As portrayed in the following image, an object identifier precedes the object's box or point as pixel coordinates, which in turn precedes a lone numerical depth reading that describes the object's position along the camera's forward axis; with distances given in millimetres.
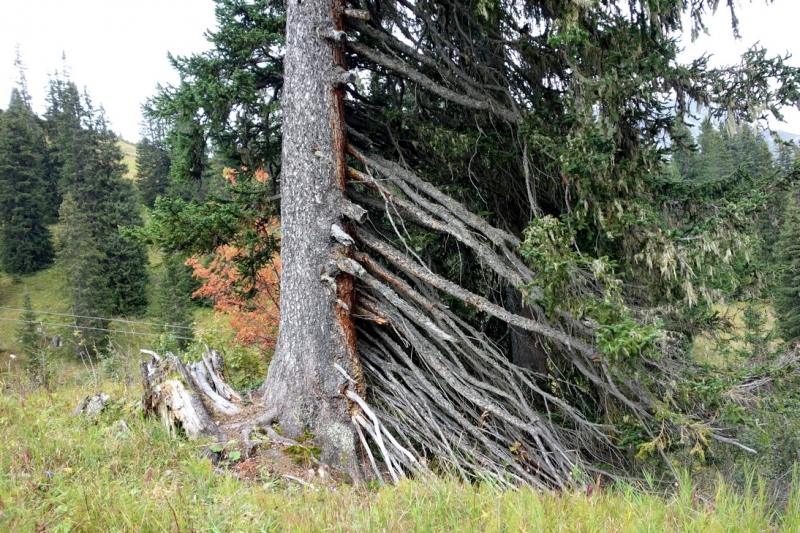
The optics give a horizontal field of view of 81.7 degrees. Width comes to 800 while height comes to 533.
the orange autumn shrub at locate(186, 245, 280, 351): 12014
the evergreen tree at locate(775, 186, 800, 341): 22475
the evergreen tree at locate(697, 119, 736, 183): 37219
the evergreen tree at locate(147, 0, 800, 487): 3996
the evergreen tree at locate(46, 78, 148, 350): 30359
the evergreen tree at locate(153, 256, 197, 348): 26984
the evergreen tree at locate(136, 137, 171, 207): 44406
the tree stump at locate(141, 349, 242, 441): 4641
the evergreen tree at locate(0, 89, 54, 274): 40094
